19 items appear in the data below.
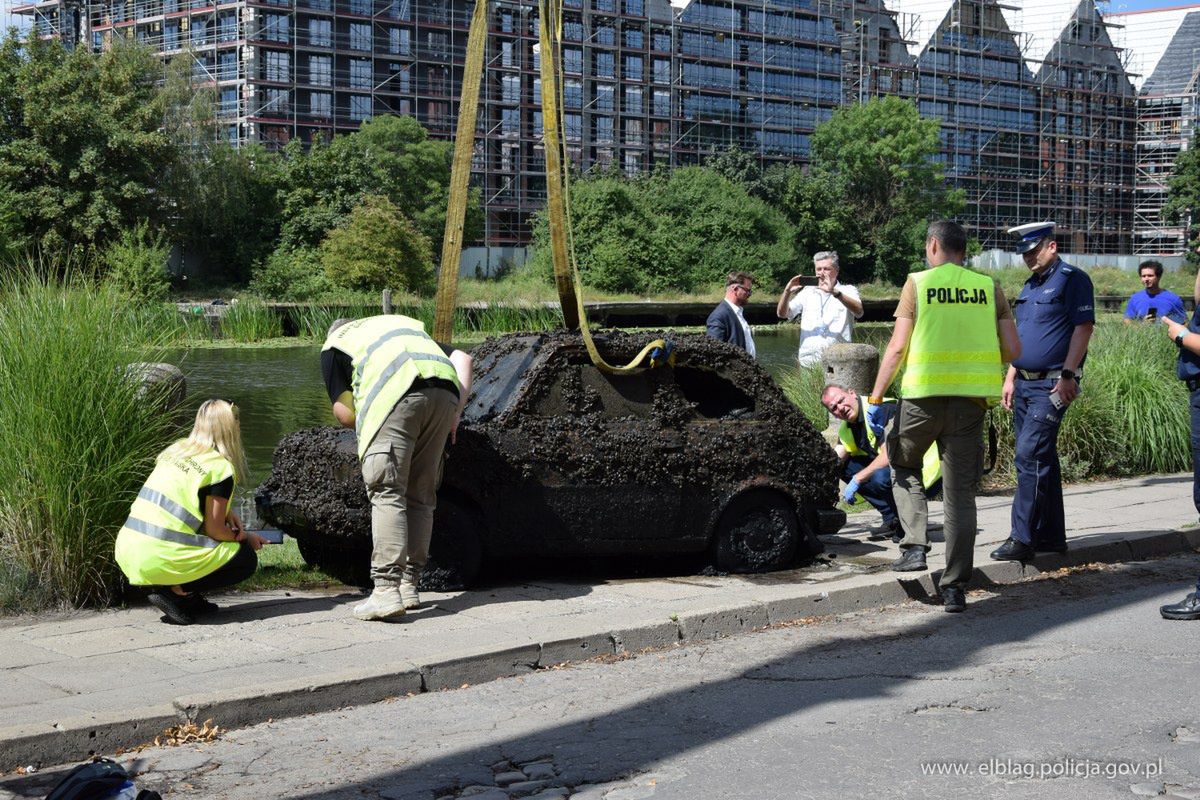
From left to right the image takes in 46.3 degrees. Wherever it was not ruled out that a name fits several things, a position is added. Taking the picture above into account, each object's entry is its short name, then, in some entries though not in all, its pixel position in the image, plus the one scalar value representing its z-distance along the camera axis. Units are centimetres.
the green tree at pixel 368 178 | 7094
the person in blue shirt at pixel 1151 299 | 1520
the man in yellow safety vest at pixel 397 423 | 764
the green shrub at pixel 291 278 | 6575
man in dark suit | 1112
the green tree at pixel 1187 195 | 9975
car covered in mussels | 841
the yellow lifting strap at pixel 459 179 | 967
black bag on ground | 396
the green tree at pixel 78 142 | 6209
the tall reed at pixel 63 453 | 776
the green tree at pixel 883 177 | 9375
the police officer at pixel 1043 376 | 922
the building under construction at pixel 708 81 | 8162
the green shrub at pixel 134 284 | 898
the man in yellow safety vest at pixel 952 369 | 810
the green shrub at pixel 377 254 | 6419
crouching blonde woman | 741
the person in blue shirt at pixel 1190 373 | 782
